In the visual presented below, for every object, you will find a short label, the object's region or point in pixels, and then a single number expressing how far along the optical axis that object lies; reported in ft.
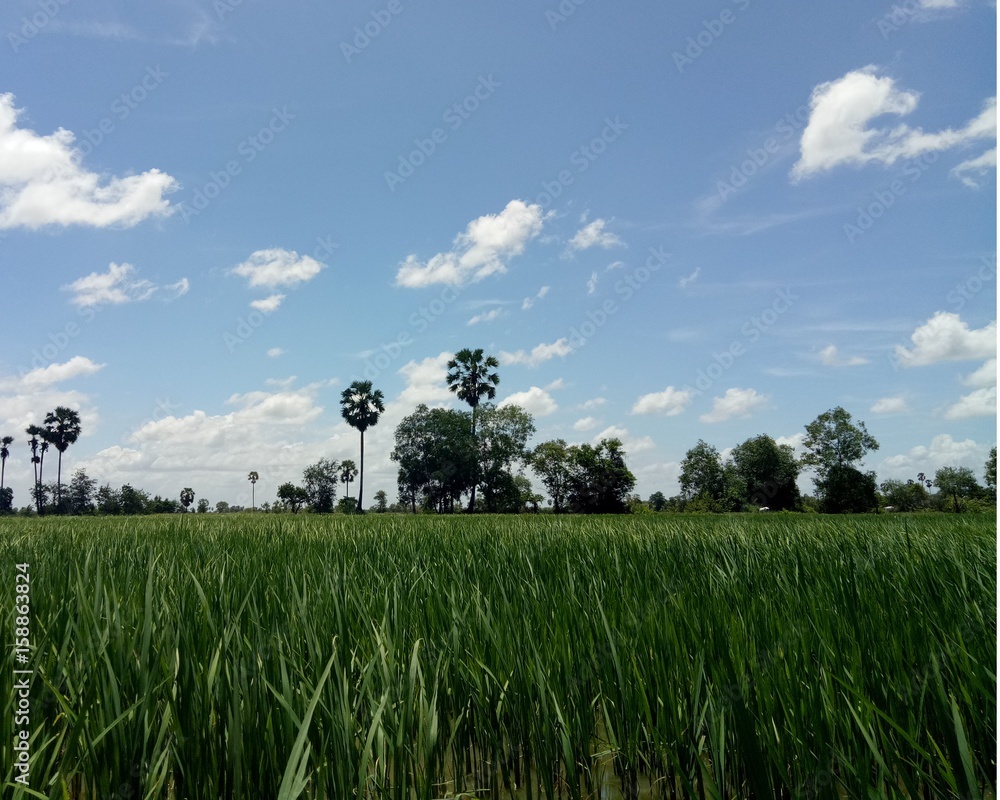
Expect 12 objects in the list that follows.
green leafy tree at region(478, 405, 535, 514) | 197.98
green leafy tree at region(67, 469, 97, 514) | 277.44
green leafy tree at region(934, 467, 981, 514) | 235.61
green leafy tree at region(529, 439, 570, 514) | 192.75
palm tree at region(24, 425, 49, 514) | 218.79
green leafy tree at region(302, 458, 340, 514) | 282.36
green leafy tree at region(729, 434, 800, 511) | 201.98
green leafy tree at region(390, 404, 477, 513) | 194.08
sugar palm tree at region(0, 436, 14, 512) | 254.06
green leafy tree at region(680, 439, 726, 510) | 240.53
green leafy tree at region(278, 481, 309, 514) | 277.85
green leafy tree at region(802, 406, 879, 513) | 170.81
